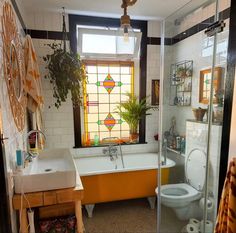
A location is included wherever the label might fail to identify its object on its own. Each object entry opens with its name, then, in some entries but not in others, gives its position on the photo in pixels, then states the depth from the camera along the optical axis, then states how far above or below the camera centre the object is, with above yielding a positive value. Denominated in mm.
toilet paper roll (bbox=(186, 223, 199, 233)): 2137 -1494
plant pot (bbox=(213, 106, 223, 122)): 1740 -183
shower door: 1967 -247
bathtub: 2561 -1218
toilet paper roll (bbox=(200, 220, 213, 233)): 1957 -1354
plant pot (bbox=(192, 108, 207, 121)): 2436 -249
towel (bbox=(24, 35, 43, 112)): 2113 +170
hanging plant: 2660 +318
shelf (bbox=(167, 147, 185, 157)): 2850 -861
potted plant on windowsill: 3281 -276
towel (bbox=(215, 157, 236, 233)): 757 -450
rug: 1810 -1232
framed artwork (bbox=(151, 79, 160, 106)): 3438 +32
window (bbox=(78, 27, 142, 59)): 3105 +838
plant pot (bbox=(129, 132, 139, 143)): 3447 -767
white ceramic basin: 1490 -687
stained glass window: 3293 -18
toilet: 2242 -1199
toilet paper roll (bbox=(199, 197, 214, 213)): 1875 -1113
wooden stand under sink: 1461 -823
